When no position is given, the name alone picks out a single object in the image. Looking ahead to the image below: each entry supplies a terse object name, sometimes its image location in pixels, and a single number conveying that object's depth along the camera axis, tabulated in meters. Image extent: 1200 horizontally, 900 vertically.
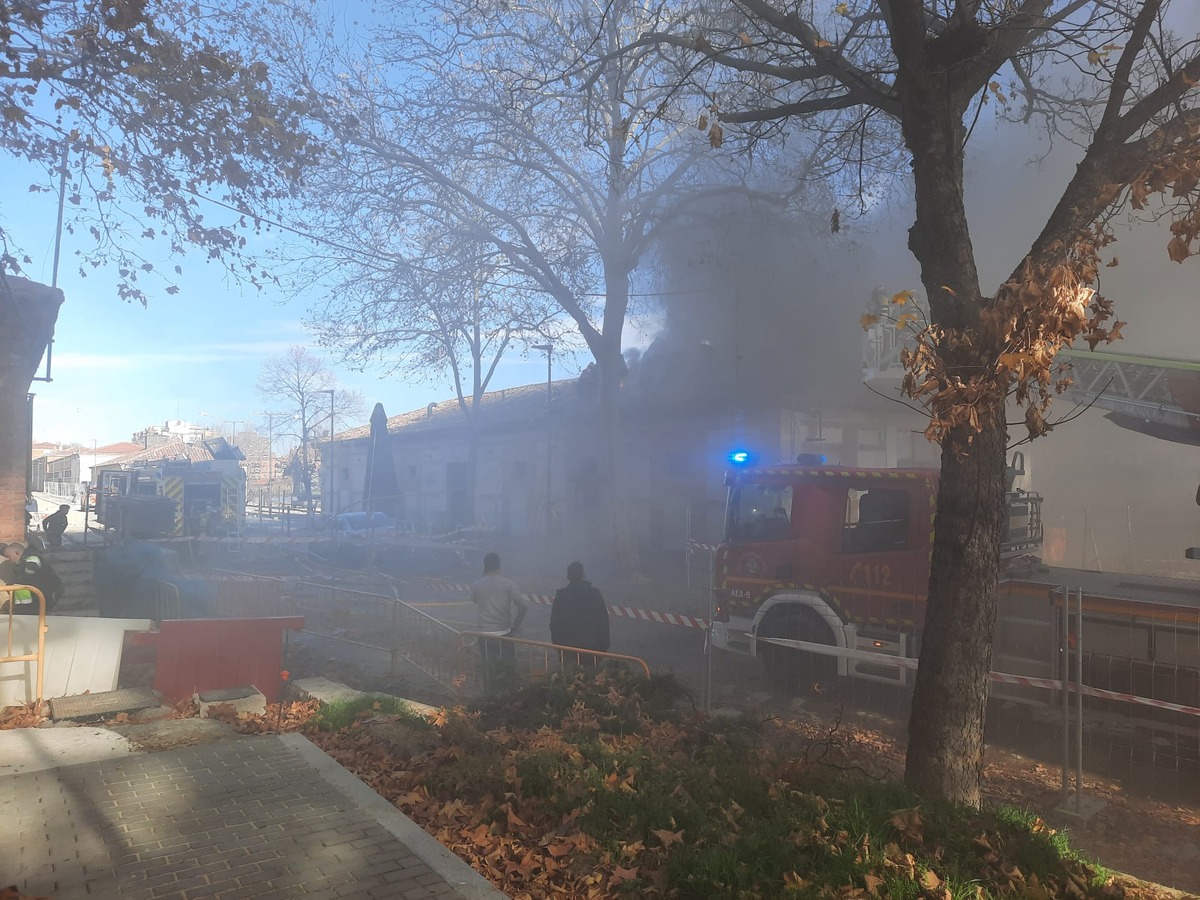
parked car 24.31
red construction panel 7.50
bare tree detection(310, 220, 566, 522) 16.50
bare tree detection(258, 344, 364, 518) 52.94
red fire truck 6.09
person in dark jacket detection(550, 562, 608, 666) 7.60
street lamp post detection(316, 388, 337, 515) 41.47
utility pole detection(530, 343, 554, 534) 23.27
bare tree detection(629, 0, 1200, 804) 3.74
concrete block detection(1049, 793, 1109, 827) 5.27
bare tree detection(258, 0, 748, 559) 15.40
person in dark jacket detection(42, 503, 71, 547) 15.23
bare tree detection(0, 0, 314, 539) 6.79
